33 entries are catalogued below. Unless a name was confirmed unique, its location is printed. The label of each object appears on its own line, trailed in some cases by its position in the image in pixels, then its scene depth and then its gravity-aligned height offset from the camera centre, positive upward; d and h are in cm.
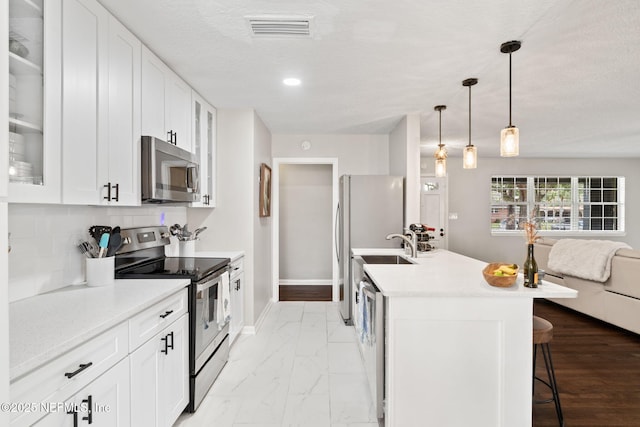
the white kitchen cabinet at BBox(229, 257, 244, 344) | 312 -85
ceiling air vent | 193 +115
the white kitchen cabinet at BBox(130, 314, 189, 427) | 157 -89
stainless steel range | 218 -54
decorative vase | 189 -34
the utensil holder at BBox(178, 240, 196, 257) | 323 -35
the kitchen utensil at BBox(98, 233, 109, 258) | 195 -19
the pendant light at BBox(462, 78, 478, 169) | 274 +47
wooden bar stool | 195 -73
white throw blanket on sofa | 382 -55
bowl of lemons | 186 -35
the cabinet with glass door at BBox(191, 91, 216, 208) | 319 +71
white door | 651 +12
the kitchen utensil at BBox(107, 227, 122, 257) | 203 -18
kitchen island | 182 -80
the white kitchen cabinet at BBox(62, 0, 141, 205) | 156 +57
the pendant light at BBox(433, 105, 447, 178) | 321 +52
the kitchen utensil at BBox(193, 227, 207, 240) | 342 -19
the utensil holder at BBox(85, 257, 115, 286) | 191 -35
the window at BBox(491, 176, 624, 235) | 704 +27
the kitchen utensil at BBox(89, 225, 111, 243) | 205 -12
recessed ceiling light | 287 +117
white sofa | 349 -93
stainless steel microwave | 220 +30
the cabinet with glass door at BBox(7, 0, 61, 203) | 132 +48
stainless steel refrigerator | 395 +1
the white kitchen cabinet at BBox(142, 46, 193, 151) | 227 +85
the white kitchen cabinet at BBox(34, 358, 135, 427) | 111 -73
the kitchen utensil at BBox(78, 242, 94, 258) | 194 -22
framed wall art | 400 +28
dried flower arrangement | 195 -11
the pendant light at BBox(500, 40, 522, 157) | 220 +53
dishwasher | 199 -81
